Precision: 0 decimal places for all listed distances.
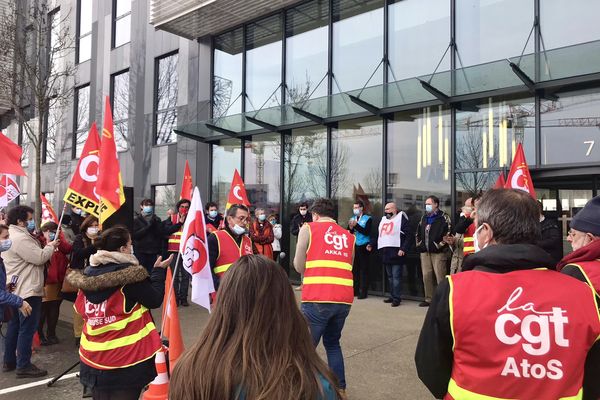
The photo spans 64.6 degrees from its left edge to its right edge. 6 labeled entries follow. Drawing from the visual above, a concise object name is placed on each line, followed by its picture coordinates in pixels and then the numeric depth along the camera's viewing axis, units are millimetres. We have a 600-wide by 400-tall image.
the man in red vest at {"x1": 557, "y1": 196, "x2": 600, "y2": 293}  2386
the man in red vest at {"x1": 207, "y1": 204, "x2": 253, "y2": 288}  5207
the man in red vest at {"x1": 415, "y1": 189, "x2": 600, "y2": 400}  1837
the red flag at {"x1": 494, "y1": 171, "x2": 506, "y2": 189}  6934
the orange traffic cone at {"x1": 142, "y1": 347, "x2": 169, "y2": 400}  4289
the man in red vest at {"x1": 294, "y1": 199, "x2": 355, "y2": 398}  4348
